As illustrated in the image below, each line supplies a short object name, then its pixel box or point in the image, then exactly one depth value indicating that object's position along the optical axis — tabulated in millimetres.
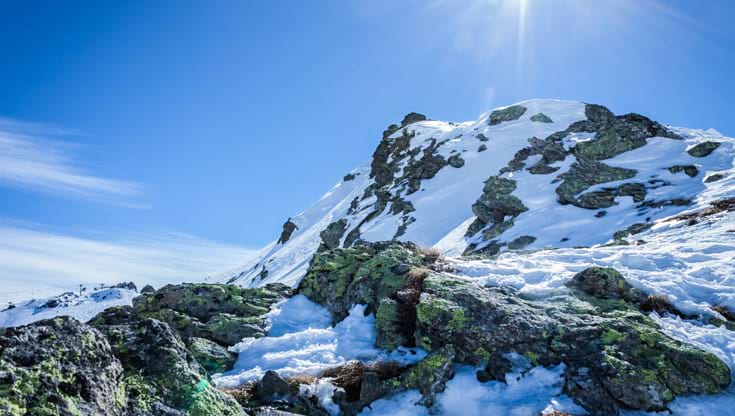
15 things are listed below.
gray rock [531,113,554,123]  61362
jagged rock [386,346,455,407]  8633
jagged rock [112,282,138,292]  82562
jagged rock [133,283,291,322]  14188
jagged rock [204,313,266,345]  12266
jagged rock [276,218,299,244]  75494
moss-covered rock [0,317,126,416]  3705
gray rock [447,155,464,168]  57188
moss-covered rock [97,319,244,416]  4820
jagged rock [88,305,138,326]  13219
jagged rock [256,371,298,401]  8484
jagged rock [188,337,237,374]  10613
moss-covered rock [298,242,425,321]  12711
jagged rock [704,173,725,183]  28941
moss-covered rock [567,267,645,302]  11305
